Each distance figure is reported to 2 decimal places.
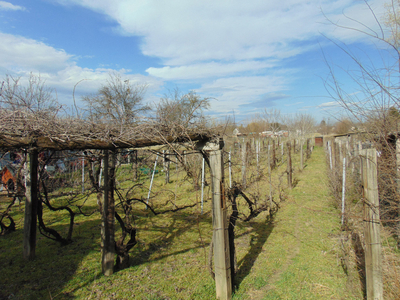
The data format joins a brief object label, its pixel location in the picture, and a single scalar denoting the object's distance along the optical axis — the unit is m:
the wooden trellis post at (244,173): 9.33
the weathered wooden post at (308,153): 20.52
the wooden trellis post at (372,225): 2.70
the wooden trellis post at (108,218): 3.91
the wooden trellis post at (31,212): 4.43
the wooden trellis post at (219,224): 3.30
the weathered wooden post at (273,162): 14.09
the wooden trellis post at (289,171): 9.94
